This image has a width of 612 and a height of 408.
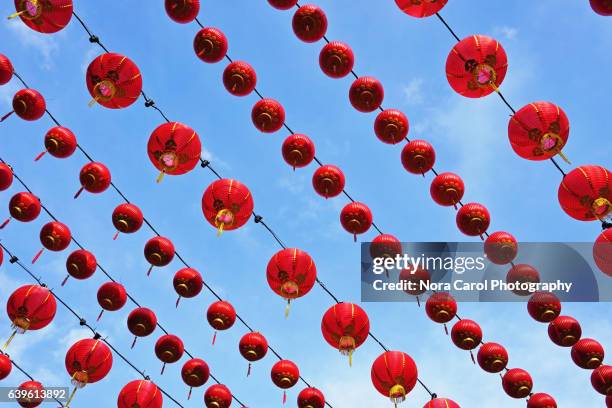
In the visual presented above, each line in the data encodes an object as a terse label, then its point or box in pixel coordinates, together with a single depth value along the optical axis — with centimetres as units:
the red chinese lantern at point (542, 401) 817
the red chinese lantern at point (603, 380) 804
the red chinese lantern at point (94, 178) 789
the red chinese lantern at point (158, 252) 830
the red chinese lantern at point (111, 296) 880
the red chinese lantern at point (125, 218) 817
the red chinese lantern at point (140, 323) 878
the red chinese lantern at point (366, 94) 728
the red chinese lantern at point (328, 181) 757
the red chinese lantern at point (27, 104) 781
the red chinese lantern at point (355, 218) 755
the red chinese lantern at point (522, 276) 736
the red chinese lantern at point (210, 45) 710
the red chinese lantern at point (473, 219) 712
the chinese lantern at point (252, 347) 884
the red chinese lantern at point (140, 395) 755
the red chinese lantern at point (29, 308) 738
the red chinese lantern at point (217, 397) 905
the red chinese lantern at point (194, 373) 909
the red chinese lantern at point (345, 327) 684
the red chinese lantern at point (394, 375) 694
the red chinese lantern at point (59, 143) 786
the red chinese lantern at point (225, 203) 661
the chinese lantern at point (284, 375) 876
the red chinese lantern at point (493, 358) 832
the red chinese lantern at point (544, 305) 762
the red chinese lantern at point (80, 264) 855
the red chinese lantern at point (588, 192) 565
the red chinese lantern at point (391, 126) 741
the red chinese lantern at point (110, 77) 640
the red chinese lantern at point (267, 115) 747
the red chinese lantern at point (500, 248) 709
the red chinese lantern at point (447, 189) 731
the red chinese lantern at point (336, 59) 710
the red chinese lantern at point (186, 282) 855
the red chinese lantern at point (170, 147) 662
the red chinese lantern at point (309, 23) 682
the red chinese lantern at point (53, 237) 830
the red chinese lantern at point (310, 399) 877
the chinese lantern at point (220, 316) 867
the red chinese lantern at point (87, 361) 748
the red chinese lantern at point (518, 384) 834
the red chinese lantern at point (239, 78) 732
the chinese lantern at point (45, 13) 593
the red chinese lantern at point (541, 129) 571
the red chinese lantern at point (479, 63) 589
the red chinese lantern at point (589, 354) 814
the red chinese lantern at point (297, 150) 750
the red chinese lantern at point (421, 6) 558
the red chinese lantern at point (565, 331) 798
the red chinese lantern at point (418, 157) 745
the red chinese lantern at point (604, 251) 600
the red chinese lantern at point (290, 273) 669
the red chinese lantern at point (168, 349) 900
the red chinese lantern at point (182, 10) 650
